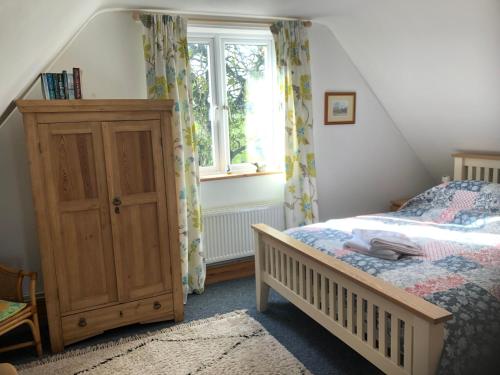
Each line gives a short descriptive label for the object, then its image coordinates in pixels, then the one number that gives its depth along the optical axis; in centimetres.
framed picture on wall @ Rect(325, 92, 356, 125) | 398
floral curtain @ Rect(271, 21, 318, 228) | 363
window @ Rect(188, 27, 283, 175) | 359
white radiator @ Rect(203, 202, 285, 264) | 360
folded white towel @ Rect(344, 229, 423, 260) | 236
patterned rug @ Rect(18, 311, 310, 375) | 241
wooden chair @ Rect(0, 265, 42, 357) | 242
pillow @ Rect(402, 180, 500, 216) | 319
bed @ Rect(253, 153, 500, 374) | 175
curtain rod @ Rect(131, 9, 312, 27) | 315
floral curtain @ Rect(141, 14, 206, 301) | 312
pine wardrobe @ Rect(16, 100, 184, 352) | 250
